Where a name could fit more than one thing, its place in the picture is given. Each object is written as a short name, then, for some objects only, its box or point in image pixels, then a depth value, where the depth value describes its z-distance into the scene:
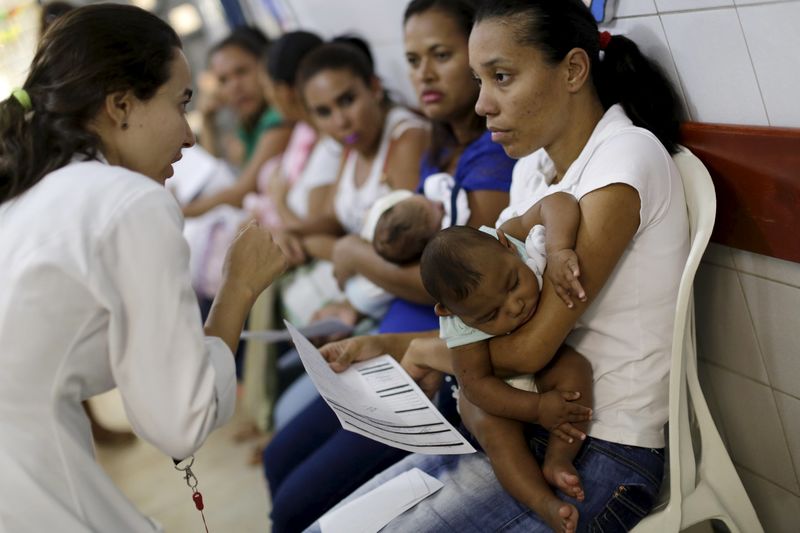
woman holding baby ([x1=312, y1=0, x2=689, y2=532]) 1.43
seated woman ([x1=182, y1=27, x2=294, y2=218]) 3.88
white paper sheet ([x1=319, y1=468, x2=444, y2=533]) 1.55
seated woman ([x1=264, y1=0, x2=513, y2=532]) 1.97
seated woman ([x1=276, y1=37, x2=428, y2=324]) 2.66
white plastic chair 1.43
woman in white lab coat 1.20
